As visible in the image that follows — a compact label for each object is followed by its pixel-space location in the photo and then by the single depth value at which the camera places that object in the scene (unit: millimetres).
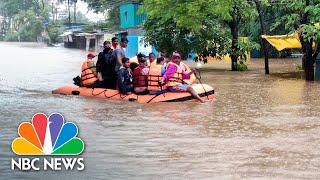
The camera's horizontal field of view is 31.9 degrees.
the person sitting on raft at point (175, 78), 13531
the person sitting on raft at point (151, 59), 14489
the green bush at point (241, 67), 26047
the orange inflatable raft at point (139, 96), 13578
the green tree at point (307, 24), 18609
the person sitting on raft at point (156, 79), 13703
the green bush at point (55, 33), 84562
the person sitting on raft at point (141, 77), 13891
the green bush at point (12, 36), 101038
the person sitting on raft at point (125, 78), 13836
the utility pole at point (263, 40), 23088
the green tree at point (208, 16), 22562
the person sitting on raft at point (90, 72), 15055
